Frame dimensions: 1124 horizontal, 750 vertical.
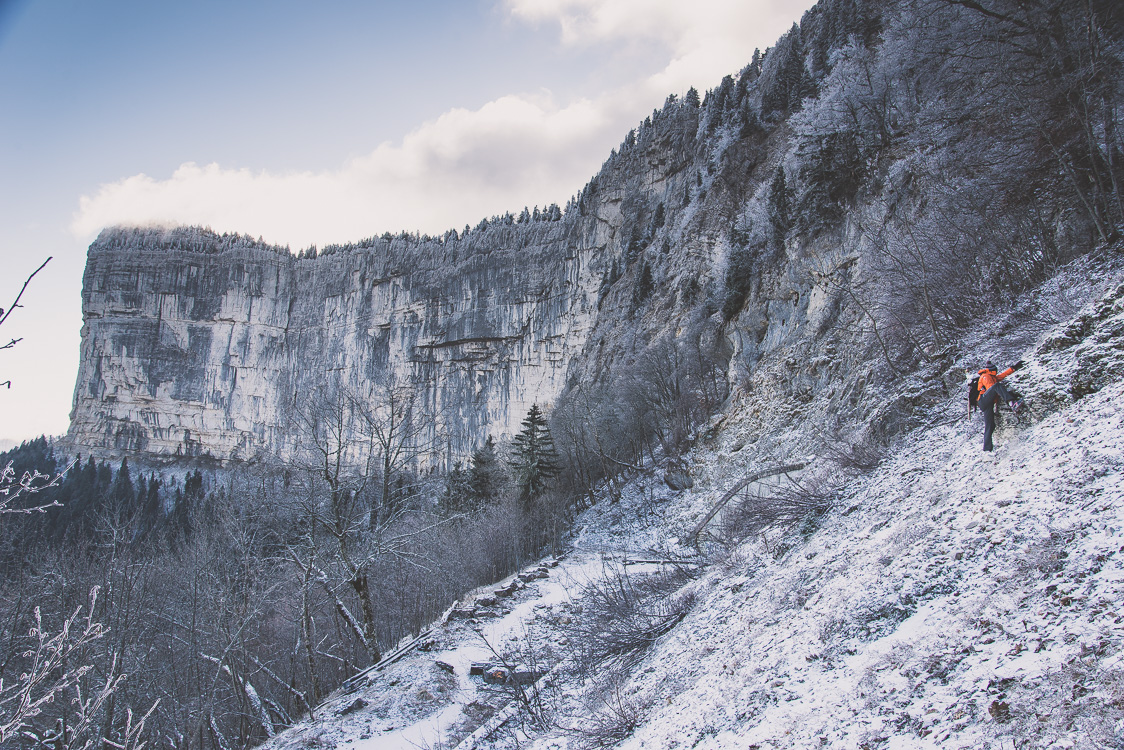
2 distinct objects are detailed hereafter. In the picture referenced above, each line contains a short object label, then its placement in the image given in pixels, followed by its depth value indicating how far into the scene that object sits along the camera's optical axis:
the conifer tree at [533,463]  29.23
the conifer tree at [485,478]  31.62
